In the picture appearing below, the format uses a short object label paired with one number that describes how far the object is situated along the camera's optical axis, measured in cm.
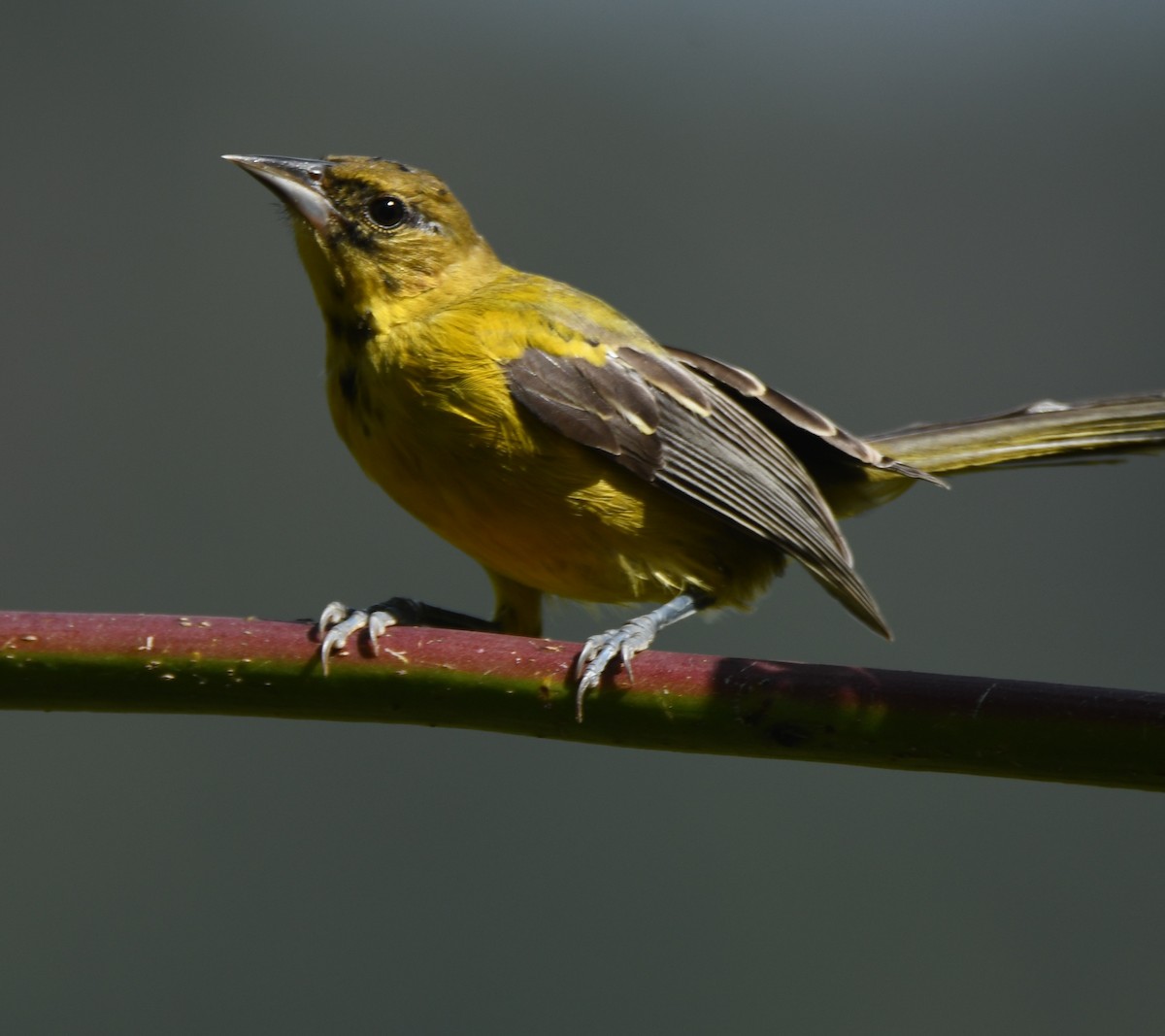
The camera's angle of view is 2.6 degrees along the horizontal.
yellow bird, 394
